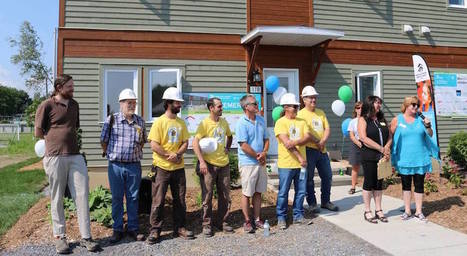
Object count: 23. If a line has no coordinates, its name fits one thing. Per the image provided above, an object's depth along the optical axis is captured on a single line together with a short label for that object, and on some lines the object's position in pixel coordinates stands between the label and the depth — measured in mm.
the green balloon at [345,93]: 9094
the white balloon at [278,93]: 8585
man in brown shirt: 4289
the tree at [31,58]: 36656
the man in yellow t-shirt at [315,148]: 5523
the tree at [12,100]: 101500
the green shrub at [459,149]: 8328
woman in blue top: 5254
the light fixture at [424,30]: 10406
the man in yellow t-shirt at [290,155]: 5086
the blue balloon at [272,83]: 8602
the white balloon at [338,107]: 8891
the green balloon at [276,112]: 8331
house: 8250
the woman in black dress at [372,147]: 5145
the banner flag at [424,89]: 7802
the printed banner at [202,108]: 8656
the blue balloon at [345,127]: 8492
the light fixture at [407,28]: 10258
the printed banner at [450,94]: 10781
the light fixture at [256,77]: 9094
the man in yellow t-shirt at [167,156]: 4633
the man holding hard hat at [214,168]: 4887
